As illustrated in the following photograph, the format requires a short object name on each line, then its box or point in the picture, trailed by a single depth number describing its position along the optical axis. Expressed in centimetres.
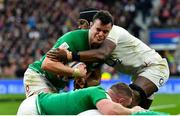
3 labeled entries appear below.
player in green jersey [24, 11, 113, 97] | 1695
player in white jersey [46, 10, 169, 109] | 1842
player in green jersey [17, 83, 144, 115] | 1420
